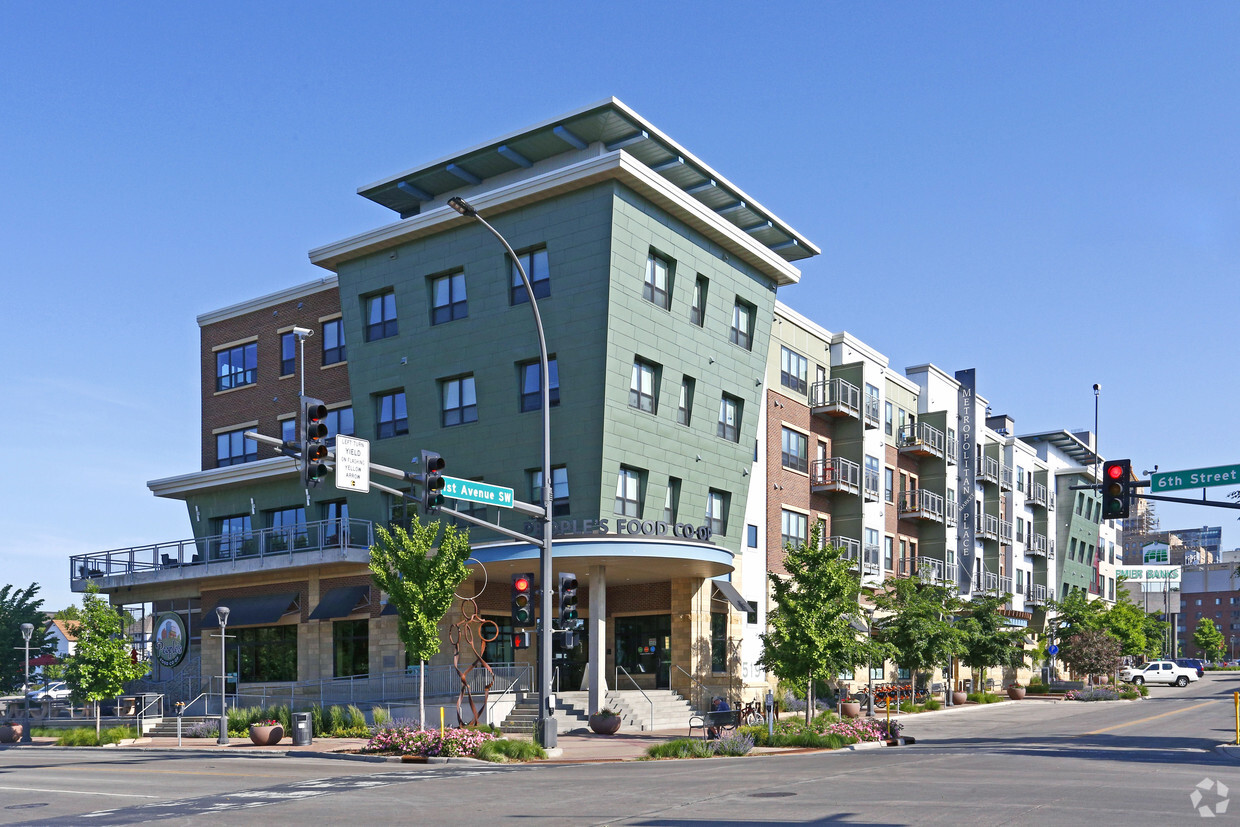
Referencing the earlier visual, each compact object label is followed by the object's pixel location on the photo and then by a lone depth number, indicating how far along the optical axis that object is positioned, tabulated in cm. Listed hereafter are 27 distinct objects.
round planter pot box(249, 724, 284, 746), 3197
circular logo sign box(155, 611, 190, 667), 4728
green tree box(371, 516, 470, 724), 2931
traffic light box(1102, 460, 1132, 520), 2580
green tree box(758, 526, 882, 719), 3462
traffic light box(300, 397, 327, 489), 1869
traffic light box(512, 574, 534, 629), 2608
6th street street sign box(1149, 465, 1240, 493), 2605
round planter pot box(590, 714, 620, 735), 3456
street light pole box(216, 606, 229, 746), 3347
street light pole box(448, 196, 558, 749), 2662
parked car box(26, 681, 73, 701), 7960
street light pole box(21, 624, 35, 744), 3897
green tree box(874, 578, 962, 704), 4641
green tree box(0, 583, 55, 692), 6391
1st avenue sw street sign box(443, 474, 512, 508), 2444
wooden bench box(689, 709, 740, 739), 2958
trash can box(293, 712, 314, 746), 3172
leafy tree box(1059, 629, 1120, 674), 6253
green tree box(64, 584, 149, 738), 3656
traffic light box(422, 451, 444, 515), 2216
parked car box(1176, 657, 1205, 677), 9097
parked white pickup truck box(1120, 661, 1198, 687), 7969
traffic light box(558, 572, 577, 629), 2658
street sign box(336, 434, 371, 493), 2042
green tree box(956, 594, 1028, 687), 5509
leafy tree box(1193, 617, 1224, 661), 14938
